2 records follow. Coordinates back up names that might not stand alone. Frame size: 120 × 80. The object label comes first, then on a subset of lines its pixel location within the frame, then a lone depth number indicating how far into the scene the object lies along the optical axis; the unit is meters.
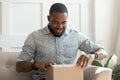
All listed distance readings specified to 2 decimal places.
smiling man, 2.27
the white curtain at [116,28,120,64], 3.36
